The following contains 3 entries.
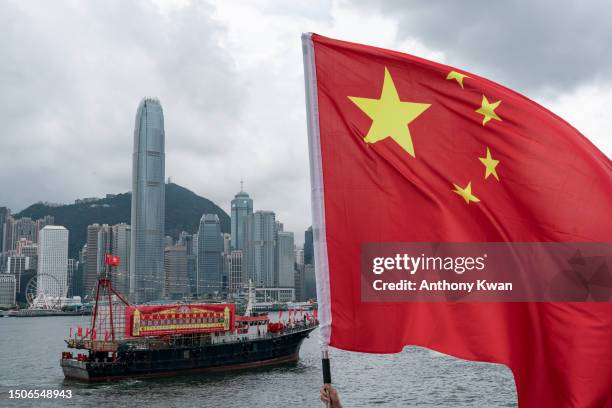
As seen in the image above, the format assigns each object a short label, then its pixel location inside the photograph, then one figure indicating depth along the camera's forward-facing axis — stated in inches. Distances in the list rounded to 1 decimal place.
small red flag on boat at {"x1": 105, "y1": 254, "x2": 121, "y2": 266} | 2355.2
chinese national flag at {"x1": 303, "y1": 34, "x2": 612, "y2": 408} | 295.6
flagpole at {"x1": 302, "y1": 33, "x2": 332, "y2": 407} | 291.4
